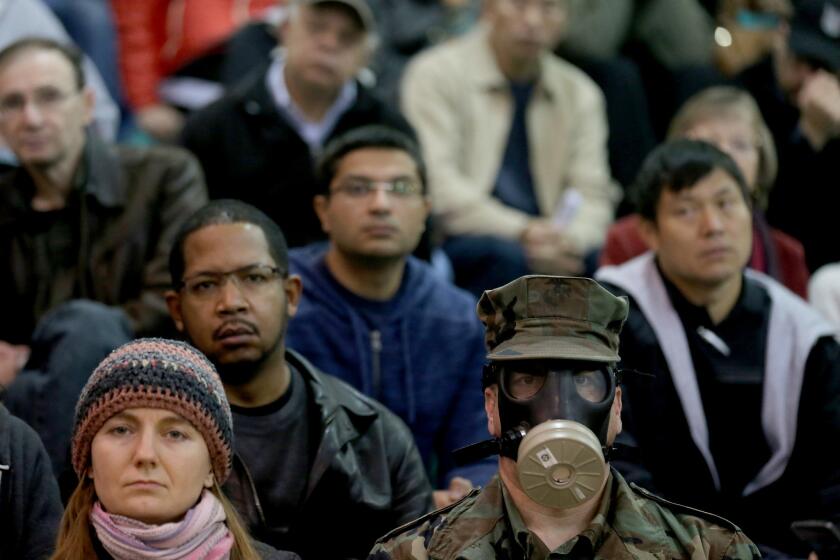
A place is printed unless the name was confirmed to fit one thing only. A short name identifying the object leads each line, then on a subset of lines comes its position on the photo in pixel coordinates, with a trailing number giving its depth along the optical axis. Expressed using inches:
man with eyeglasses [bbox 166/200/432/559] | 354.9
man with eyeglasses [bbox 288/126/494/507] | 420.8
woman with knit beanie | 290.7
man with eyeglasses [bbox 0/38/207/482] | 441.1
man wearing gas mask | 274.2
